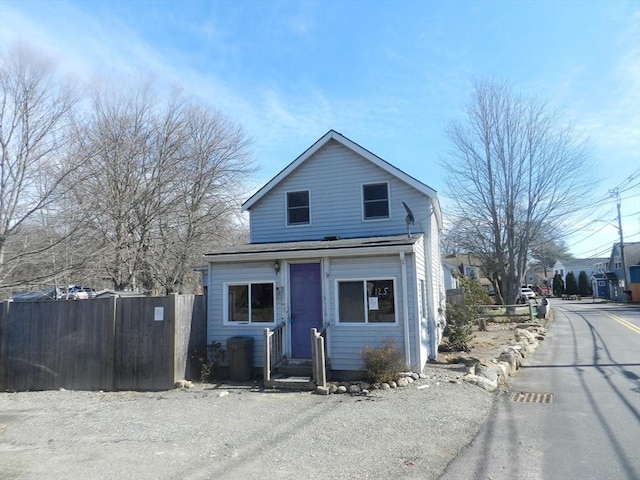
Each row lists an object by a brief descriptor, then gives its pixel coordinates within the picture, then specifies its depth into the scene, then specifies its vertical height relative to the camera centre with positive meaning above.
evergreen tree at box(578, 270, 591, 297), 67.94 +0.27
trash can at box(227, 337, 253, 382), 11.01 -1.57
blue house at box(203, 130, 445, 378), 10.97 +0.76
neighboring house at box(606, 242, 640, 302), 45.66 +1.55
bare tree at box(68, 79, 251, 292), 16.16 +4.44
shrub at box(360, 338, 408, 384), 9.65 -1.54
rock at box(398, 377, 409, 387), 9.65 -1.92
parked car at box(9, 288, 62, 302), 12.19 +0.15
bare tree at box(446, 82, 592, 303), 28.95 +4.83
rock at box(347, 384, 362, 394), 9.31 -1.97
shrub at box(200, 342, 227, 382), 11.22 -1.56
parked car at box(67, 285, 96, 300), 16.16 +0.22
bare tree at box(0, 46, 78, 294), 10.95 +2.55
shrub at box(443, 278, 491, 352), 14.18 -1.08
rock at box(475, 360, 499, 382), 9.94 -1.81
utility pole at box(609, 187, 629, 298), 45.56 +2.45
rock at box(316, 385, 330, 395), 9.29 -1.99
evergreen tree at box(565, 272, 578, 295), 67.62 +0.43
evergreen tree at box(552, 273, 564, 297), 73.11 +0.37
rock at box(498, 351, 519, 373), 11.55 -1.80
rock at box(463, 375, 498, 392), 9.40 -1.93
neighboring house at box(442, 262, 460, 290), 39.26 +1.27
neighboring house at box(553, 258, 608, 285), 81.81 +4.16
